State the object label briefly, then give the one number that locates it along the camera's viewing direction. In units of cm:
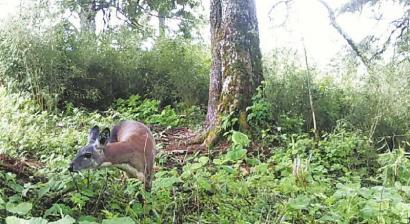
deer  368
